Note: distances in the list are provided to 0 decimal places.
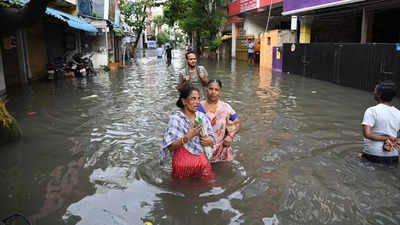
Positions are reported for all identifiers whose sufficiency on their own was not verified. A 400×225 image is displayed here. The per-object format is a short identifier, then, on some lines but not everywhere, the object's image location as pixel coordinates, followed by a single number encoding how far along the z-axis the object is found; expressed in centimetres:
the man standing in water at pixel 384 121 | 449
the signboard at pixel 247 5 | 2570
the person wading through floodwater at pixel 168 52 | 2850
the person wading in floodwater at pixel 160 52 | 3541
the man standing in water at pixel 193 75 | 572
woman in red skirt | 376
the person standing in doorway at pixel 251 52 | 2638
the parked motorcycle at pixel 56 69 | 1533
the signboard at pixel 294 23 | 2095
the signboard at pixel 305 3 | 1434
